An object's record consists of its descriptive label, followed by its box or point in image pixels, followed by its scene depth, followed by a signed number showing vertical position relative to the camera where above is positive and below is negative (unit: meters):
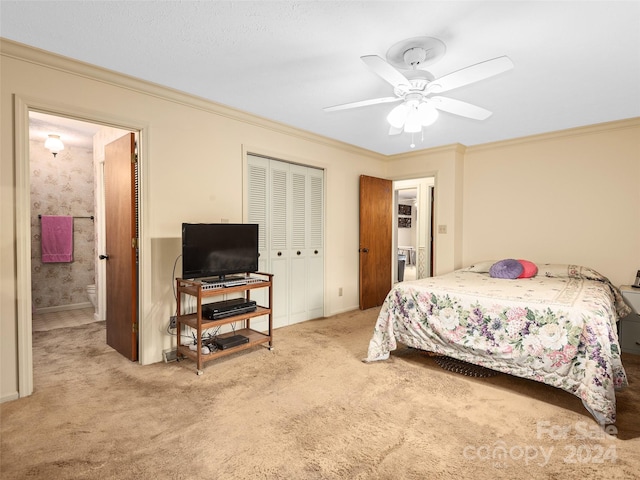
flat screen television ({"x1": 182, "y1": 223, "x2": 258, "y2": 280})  2.88 -0.14
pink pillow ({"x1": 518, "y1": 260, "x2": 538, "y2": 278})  3.60 -0.38
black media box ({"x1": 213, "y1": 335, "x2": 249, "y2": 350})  2.99 -0.96
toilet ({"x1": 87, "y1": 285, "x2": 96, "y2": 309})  4.85 -0.84
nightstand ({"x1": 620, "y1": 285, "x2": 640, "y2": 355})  3.26 -0.89
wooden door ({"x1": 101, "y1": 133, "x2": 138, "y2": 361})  3.01 -0.11
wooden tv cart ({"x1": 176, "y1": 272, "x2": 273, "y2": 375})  2.76 -0.73
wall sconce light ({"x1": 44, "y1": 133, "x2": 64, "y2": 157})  4.25 +1.14
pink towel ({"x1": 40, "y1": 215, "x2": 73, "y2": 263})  4.83 -0.06
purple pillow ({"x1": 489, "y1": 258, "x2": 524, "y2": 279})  3.59 -0.38
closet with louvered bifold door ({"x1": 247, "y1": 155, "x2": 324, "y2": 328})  3.87 +0.04
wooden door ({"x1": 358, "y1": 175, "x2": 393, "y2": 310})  5.00 -0.08
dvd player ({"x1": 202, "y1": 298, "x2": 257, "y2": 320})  2.89 -0.65
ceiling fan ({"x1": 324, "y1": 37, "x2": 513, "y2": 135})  1.92 +0.91
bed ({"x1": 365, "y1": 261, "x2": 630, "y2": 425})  2.13 -0.70
